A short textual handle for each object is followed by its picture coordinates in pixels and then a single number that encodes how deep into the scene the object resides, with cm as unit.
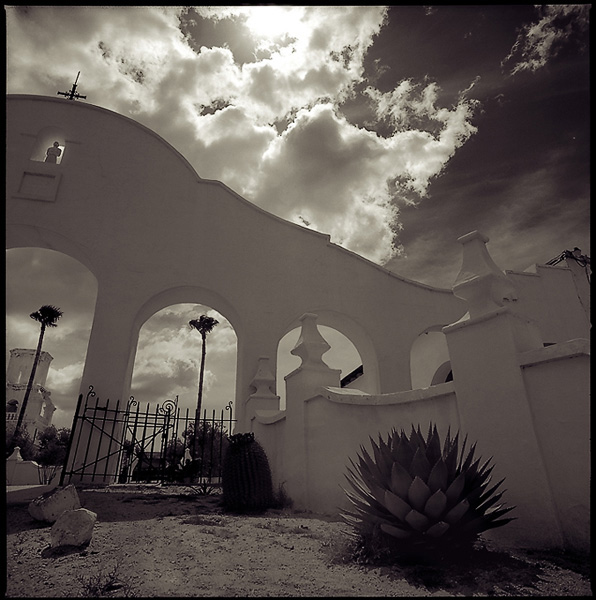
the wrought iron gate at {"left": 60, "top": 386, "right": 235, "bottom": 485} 844
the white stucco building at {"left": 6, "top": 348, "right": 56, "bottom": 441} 3782
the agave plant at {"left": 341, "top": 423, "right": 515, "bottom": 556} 283
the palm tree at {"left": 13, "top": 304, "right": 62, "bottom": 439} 2969
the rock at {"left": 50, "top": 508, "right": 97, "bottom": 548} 350
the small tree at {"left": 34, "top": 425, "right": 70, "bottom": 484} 3244
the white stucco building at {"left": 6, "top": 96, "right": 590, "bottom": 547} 629
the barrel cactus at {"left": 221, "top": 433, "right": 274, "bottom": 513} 596
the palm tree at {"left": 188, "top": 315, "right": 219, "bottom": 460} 2897
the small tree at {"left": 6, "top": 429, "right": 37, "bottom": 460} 2712
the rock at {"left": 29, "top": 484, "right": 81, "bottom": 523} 441
